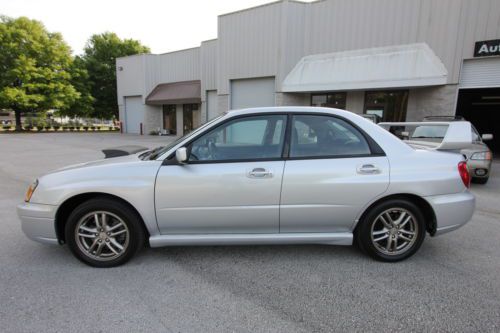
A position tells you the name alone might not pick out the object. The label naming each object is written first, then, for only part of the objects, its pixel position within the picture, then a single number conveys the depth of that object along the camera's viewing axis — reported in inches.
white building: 458.9
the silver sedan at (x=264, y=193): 111.7
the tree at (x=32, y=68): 1050.1
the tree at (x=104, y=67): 1370.6
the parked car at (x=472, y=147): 260.5
